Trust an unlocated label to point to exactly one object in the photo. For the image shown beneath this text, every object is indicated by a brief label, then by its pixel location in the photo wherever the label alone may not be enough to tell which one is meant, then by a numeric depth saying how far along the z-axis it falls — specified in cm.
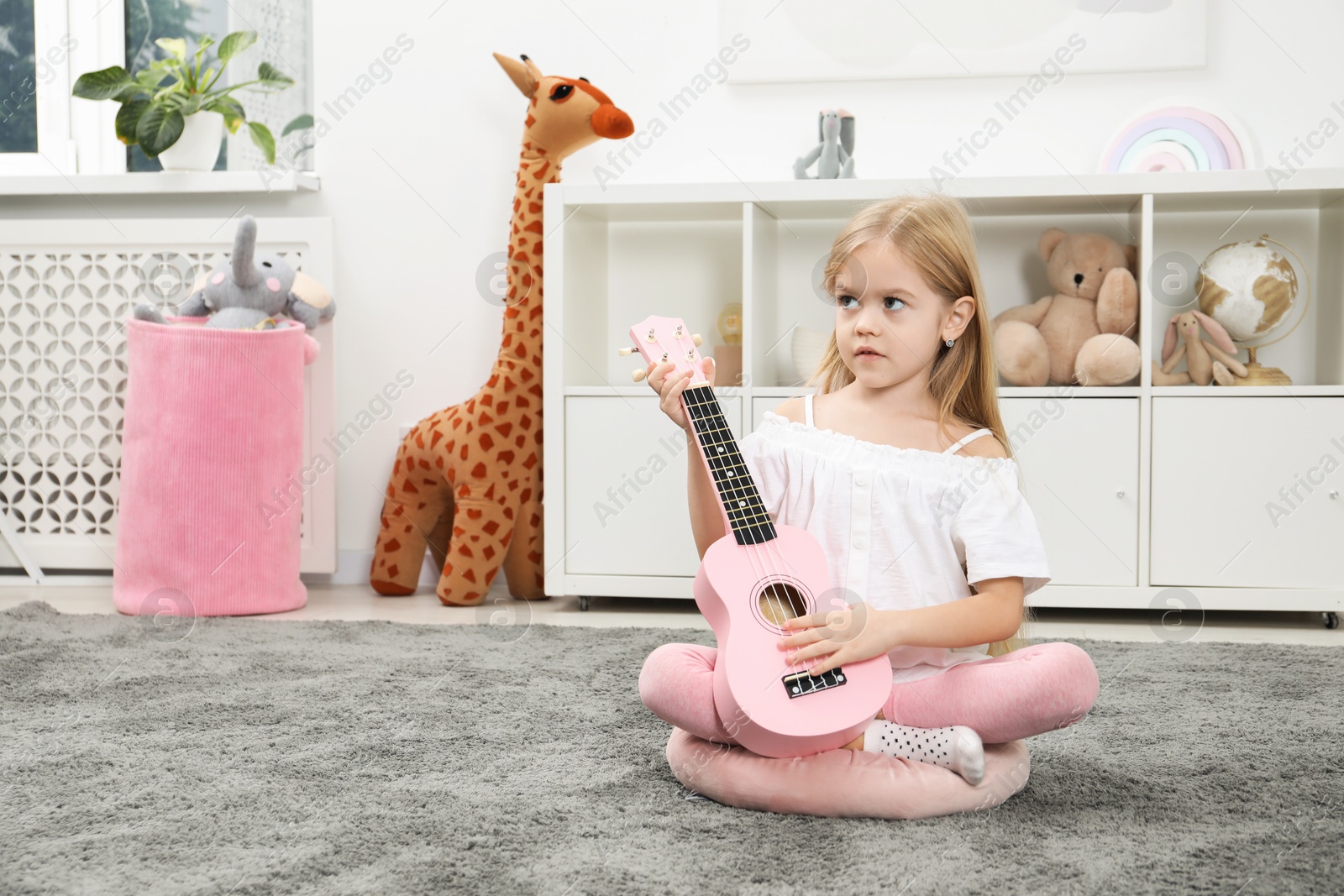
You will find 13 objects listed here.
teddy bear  191
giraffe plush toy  207
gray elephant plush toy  204
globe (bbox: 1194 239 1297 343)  194
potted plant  220
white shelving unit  184
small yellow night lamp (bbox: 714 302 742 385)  210
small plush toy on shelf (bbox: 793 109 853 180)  203
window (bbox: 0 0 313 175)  239
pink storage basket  194
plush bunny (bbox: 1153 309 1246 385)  194
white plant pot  227
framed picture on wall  210
